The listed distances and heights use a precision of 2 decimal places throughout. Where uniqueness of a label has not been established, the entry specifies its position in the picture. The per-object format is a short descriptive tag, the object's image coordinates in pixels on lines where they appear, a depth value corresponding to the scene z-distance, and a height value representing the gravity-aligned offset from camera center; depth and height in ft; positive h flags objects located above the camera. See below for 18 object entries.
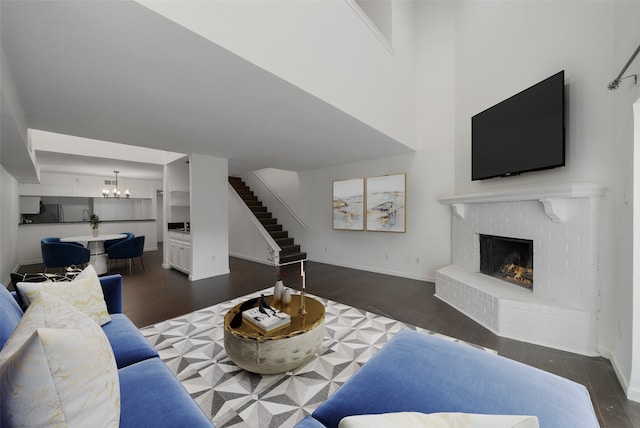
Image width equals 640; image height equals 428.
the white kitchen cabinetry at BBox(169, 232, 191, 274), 17.30 -2.85
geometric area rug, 5.71 -4.43
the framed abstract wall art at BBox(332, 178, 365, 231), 18.31 +0.45
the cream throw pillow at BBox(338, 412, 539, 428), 2.02 -1.76
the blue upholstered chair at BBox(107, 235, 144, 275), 18.29 -2.72
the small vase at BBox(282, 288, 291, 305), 8.11 -2.75
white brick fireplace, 8.11 -2.38
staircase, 21.70 -1.33
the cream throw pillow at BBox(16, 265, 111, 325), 5.63 -1.92
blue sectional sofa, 3.62 -2.93
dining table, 18.38 -2.90
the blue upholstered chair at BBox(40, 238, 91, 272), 16.15 -2.73
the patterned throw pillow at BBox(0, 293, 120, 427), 2.36 -1.72
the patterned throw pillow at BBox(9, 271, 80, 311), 6.84 -1.80
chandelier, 25.24 +1.87
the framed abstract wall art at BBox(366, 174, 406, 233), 16.38 +0.46
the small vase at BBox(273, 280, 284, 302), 8.34 -2.65
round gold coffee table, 6.26 -3.40
